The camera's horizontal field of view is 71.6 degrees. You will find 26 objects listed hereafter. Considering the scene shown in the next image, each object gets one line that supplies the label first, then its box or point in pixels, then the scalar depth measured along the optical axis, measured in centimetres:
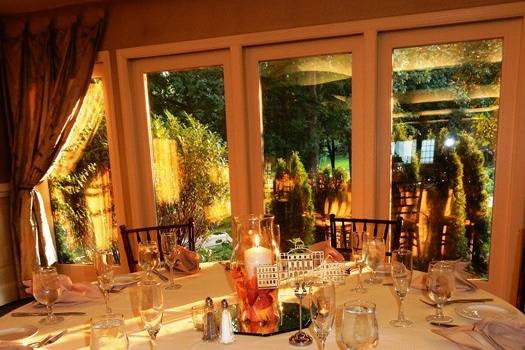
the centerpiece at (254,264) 108
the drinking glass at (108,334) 79
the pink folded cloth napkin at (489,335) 88
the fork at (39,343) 102
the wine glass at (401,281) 106
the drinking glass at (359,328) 77
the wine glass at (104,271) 121
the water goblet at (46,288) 115
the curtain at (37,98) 279
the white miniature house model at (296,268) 104
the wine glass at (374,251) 134
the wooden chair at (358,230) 150
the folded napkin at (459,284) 130
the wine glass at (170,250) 144
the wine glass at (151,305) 89
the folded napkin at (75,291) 132
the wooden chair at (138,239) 179
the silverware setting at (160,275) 151
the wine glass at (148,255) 140
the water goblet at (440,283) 104
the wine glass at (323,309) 85
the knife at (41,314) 123
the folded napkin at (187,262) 159
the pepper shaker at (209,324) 101
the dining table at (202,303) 98
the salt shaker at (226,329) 99
